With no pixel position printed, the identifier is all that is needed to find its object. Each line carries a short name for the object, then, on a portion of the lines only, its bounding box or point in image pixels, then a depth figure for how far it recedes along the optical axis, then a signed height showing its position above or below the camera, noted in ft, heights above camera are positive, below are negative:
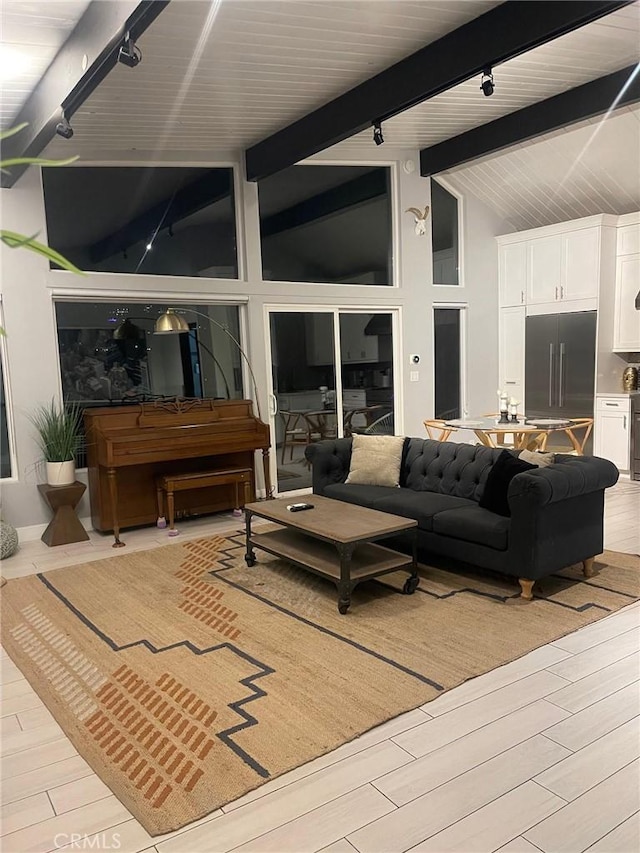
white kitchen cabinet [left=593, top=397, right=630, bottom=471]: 21.97 -2.95
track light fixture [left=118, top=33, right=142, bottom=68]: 9.75 +4.73
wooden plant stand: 16.57 -3.97
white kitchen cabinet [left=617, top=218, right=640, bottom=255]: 22.20 +3.87
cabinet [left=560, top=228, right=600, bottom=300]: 22.44 +2.93
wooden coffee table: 11.30 -3.86
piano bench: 17.22 -3.38
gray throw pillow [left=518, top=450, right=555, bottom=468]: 12.68 -2.21
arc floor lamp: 18.19 +1.03
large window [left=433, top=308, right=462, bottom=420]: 25.55 -0.45
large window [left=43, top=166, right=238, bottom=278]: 17.75 +4.17
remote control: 13.38 -3.18
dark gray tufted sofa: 11.41 -3.22
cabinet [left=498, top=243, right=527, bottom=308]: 25.30 +2.99
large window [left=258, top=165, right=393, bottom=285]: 21.15 +4.53
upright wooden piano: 16.66 -2.39
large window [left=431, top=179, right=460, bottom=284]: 24.98 +4.59
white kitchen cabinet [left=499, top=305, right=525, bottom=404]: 25.66 -0.08
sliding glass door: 21.62 -0.88
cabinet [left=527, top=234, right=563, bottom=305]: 23.72 +2.96
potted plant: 16.81 -2.07
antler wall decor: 23.70 +4.96
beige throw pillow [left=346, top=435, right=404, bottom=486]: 15.66 -2.66
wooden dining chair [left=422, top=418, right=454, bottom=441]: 19.36 -2.34
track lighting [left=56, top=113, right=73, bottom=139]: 12.30 +4.55
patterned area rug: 7.57 -4.66
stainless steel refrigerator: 22.81 -0.63
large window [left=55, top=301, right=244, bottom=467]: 18.07 +0.17
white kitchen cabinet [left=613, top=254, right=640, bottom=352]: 22.36 +1.36
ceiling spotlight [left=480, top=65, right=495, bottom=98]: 12.76 +5.34
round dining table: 17.30 -2.17
